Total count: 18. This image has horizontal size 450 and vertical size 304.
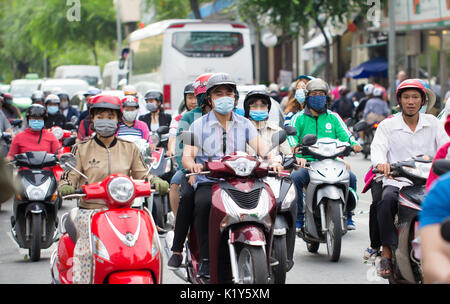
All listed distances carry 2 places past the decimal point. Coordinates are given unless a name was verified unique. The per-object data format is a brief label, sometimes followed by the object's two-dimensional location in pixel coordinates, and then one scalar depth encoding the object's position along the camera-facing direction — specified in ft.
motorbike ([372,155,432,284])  35.37
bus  146.63
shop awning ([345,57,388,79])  174.17
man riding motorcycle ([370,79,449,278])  38.54
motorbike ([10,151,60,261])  49.89
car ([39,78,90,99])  172.12
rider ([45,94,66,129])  80.52
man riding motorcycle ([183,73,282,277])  35.71
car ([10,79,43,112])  192.77
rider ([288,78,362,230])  51.35
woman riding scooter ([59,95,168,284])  34.54
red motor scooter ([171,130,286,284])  32.32
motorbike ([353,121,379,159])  112.57
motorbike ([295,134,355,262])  48.18
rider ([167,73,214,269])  36.68
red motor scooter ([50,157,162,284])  30.33
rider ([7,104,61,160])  53.71
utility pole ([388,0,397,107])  139.31
